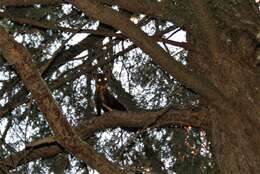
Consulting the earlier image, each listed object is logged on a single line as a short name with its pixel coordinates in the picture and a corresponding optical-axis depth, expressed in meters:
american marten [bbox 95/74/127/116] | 10.81
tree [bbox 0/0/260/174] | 6.71
